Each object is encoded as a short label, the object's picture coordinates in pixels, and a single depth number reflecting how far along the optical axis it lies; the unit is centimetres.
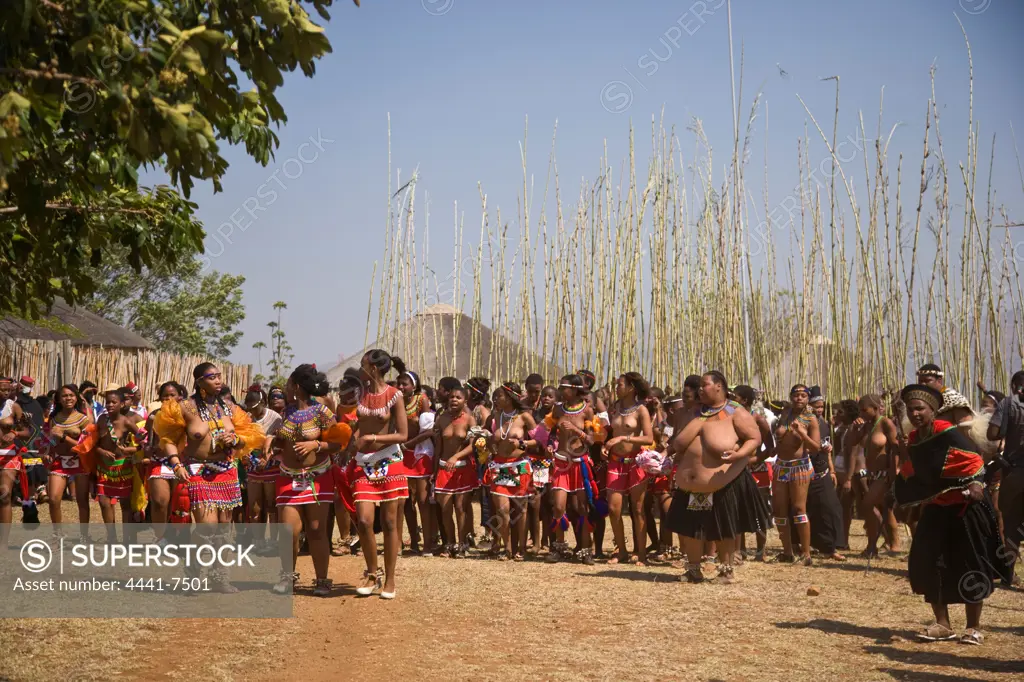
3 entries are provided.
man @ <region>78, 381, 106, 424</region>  1192
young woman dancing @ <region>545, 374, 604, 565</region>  1017
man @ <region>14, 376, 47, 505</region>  1061
